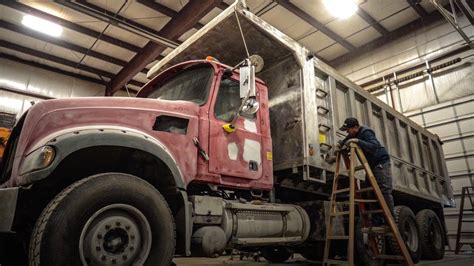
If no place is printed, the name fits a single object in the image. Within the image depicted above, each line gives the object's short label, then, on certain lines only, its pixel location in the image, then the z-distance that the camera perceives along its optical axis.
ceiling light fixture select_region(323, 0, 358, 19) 9.05
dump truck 2.24
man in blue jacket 4.17
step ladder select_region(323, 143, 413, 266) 3.42
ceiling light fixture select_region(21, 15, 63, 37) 9.08
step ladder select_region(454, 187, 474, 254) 8.08
